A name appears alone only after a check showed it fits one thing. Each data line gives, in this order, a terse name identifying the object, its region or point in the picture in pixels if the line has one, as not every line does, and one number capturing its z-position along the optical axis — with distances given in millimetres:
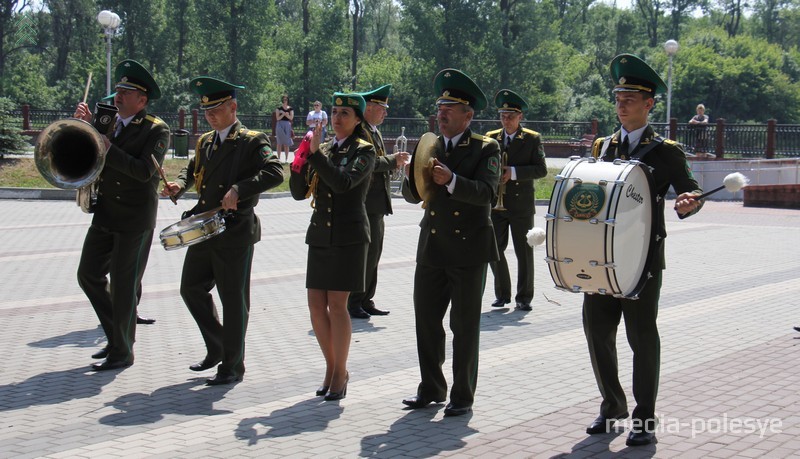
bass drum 5738
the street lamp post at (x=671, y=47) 34188
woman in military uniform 7082
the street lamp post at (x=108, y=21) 29647
